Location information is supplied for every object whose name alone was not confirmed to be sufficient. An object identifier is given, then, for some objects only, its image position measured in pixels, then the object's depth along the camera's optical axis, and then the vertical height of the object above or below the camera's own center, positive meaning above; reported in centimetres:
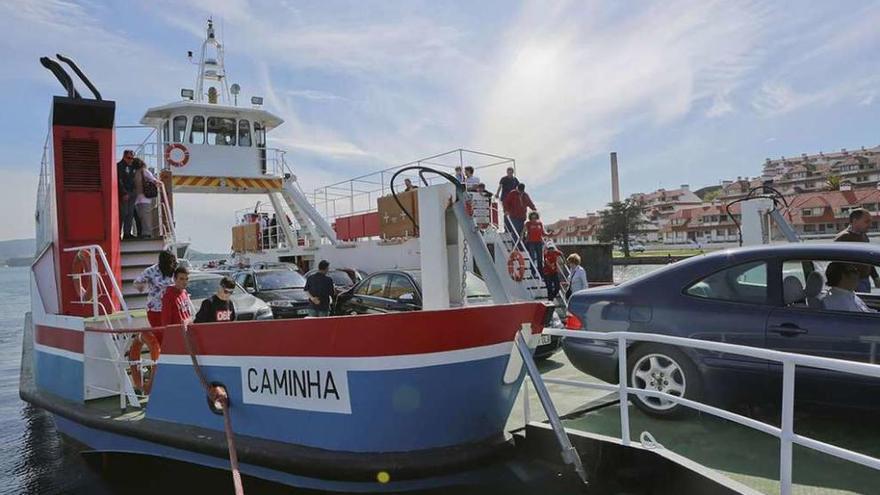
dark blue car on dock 406 -65
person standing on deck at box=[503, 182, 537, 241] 1154 +71
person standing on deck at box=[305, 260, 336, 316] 889 -58
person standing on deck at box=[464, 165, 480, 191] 1100 +135
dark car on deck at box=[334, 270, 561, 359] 905 -76
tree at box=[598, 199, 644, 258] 9031 +311
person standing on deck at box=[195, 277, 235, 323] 580 -53
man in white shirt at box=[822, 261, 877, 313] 443 -41
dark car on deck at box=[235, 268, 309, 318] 1265 -83
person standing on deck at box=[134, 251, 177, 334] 644 -26
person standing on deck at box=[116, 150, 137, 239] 895 +100
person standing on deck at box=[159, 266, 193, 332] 564 -45
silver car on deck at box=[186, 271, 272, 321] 1035 -78
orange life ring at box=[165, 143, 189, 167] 1859 +314
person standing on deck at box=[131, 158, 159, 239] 911 +96
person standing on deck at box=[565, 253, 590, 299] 942 -55
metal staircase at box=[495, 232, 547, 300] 986 -62
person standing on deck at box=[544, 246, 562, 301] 1123 -54
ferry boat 396 -85
